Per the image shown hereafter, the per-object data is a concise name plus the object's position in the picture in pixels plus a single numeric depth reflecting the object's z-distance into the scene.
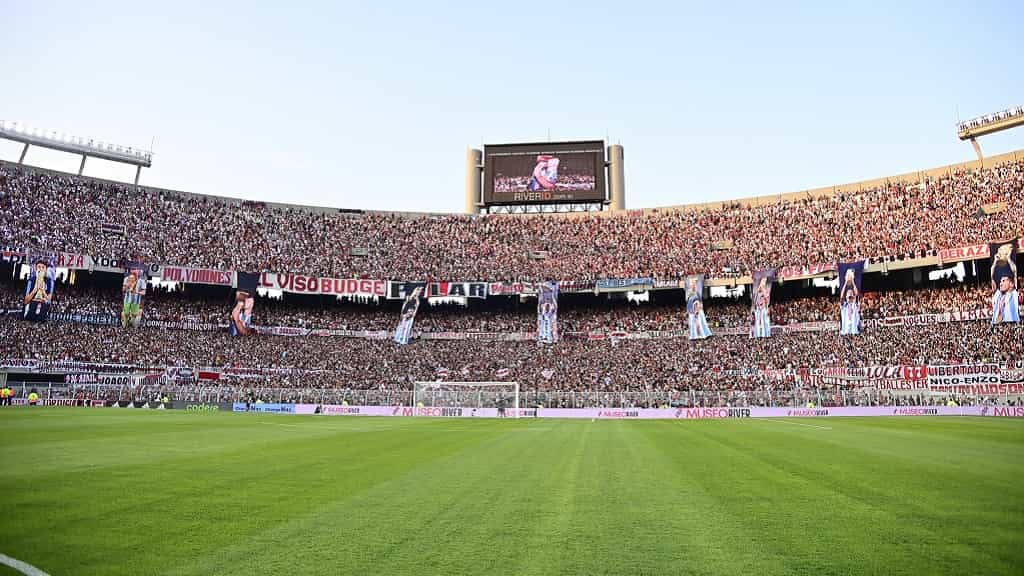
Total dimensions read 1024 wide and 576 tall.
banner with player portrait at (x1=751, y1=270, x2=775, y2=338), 49.44
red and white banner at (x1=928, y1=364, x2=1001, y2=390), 37.25
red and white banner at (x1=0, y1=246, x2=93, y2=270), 48.53
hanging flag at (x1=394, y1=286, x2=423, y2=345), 55.75
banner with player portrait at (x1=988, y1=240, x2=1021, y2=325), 39.97
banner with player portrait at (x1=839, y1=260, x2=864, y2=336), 45.78
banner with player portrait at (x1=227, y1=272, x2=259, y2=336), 54.28
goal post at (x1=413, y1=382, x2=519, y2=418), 41.47
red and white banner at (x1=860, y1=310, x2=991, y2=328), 42.42
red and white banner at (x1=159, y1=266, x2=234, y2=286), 53.18
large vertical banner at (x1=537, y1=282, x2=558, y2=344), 54.97
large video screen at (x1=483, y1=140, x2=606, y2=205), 64.12
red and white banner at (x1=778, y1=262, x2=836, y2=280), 49.22
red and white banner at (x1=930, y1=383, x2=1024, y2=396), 35.40
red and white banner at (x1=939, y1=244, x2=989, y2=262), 42.47
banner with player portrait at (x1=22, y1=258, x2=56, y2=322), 47.38
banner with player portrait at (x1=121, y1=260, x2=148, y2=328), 50.97
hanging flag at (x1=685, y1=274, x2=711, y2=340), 51.75
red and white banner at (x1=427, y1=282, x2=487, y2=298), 57.41
